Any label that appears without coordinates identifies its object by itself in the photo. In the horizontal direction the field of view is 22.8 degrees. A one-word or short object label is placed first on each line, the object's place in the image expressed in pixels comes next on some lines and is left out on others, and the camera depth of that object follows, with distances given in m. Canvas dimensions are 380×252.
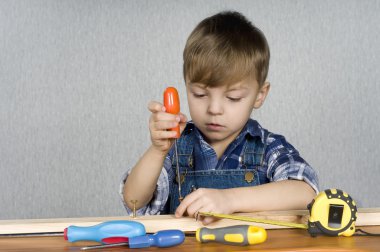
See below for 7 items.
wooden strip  1.43
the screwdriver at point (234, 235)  1.35
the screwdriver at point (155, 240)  1.35
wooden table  1.35
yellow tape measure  1.42
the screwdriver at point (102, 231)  1.37
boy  1.69
